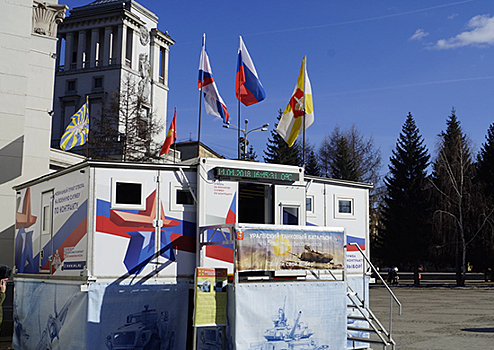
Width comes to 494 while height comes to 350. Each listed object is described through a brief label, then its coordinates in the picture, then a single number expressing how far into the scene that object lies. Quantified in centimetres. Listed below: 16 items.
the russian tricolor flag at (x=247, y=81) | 1673
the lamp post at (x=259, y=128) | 3373
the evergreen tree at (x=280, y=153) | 5733
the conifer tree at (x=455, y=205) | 4447
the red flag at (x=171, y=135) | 1969
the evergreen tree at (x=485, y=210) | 4456
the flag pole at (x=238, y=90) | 1650
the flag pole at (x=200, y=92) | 1556
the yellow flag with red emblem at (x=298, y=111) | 1595
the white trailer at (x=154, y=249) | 1034
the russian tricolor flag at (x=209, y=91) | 1703
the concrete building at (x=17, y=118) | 1720
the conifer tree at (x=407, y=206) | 4959
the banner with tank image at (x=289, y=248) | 1019
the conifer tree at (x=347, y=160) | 5497
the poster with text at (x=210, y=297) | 998
